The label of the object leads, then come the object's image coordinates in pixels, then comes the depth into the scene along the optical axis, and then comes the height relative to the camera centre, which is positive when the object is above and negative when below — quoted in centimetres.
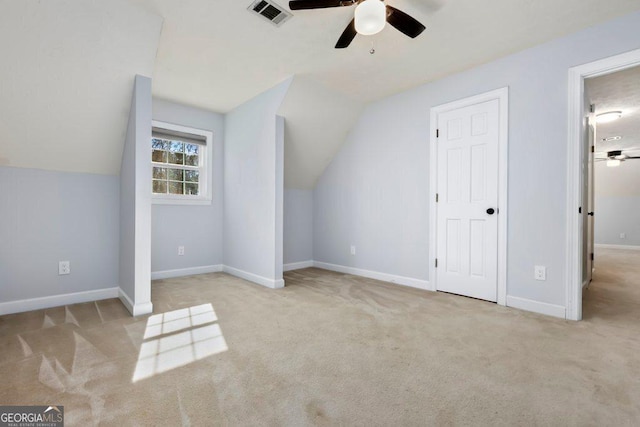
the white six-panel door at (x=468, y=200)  306 +9
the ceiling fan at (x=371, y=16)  187 +130
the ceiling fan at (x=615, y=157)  638 +116
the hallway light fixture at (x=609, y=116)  419 +133
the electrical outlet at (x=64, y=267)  303 -61
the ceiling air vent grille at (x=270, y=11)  221 +151
